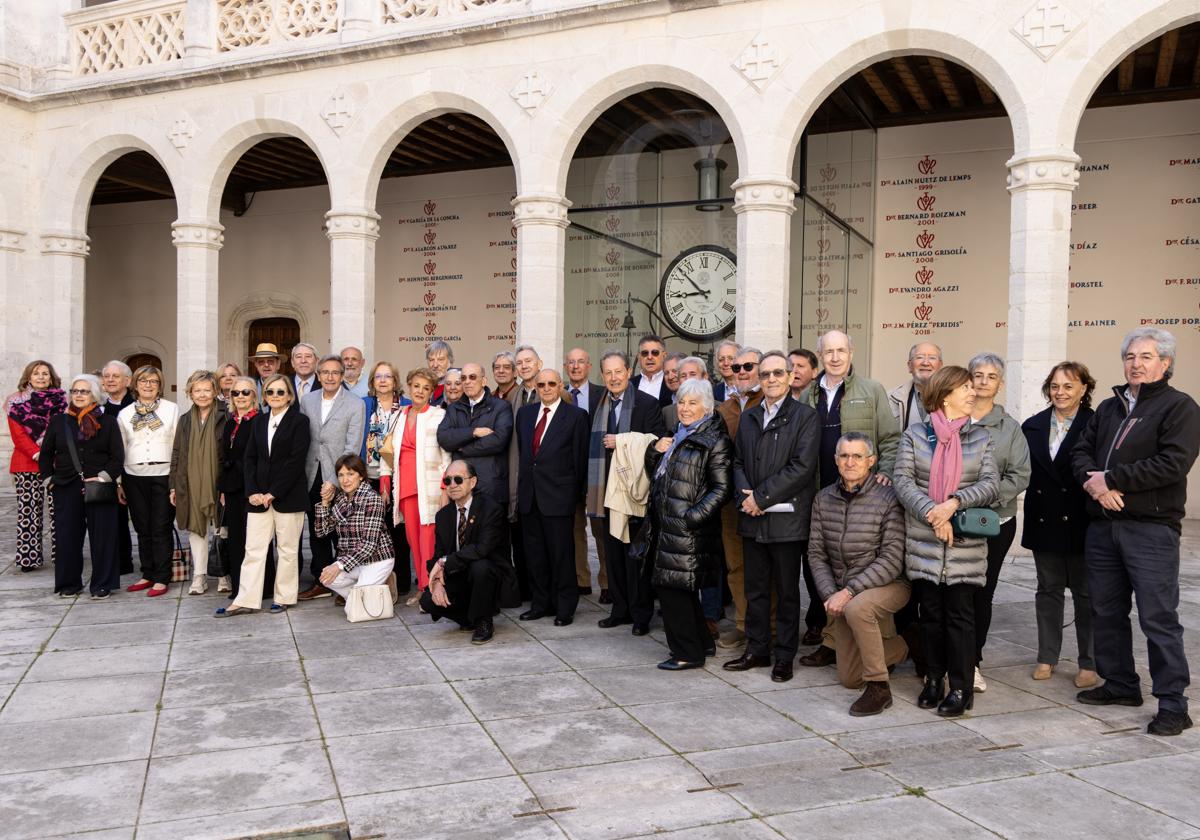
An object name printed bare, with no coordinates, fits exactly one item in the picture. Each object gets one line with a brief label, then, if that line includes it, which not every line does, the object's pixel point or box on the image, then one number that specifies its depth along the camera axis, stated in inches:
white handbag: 241.0
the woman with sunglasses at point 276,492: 250.2
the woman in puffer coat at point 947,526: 173.6
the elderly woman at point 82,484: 266.7
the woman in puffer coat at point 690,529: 198.7
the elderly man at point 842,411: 203.6
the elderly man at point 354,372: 299.0
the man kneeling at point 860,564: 179.9
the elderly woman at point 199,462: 266.1
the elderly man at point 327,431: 264.7
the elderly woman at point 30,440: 297.0
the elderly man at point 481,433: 245.3
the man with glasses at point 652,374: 266.7
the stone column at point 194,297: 468.1
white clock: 396.5
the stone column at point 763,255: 362.6
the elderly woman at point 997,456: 180.7
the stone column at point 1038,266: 324.2
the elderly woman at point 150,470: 273.7
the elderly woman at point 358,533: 247.4
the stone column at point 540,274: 396.5
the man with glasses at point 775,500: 193.2
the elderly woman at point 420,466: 256.1
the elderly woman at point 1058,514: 193.3
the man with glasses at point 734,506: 219.0
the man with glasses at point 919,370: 218.1
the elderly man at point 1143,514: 168.4
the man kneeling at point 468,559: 223.1
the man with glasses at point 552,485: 237.9
